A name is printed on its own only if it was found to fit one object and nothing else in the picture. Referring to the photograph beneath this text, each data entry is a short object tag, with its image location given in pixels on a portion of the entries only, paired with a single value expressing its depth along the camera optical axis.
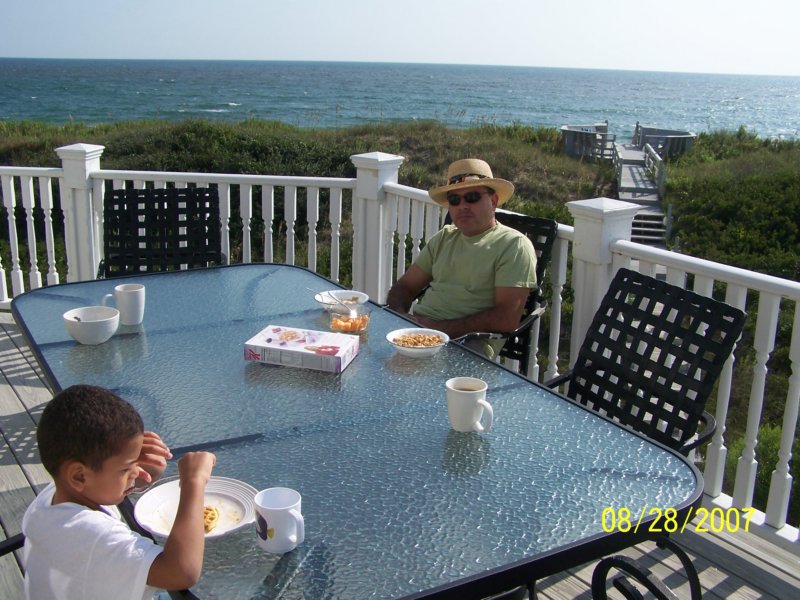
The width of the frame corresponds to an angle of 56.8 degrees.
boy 1.06
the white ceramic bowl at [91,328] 2.08
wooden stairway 19.73
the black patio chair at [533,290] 3.01
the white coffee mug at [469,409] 1.56
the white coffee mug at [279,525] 1.14
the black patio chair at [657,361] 2.02
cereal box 1.95
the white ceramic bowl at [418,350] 2.05
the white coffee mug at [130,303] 2.25
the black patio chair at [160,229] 3.70
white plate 1.24
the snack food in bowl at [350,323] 2.26
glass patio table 1.15
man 2.85
